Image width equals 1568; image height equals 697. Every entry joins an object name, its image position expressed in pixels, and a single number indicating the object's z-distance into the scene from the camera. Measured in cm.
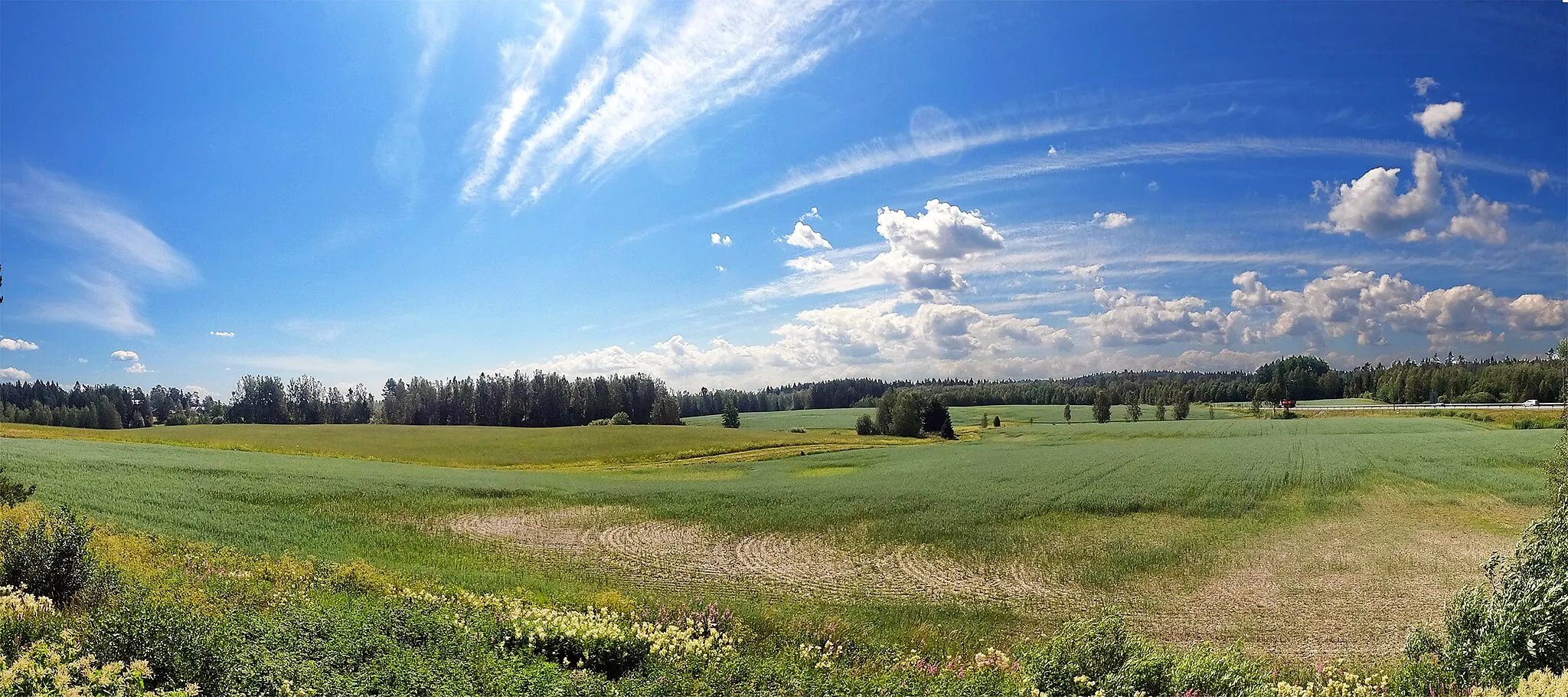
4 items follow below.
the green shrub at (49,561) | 1077
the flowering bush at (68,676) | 577
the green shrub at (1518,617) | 810
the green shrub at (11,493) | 1811
